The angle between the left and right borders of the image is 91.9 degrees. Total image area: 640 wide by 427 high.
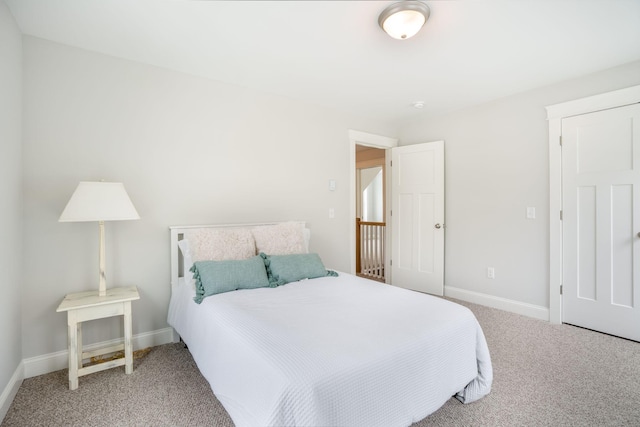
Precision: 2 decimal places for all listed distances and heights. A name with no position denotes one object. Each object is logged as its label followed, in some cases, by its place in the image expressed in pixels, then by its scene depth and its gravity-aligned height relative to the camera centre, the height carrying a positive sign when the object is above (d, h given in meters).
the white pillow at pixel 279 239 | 2.80 -0.23
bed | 1.19 -0.64
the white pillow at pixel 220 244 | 2.48 -0.24
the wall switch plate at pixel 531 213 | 3.22 -0.01
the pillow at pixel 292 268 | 2.52 -0.45
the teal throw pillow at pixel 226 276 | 2.20 -0.46
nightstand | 1.99 -0.68
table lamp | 2.00 +0.06
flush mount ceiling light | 1.81 +1.19
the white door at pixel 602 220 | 2.64 -0.08
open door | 3.97 -0.06
